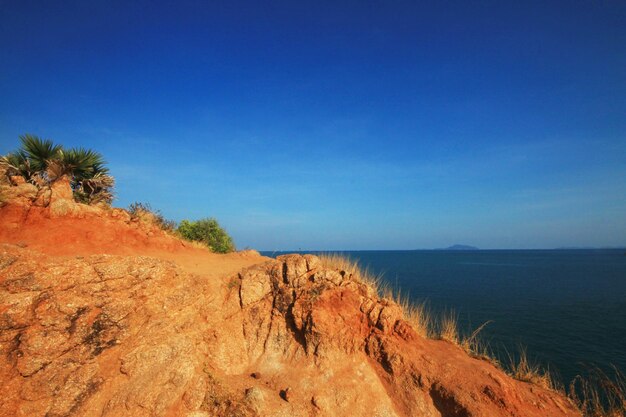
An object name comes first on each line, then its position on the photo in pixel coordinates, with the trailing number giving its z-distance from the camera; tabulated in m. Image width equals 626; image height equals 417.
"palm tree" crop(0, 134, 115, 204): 10.86
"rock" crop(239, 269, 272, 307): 8.71
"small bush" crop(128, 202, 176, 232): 12.74
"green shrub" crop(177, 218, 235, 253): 14.44
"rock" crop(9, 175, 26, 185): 9.52
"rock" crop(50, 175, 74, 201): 9.60
